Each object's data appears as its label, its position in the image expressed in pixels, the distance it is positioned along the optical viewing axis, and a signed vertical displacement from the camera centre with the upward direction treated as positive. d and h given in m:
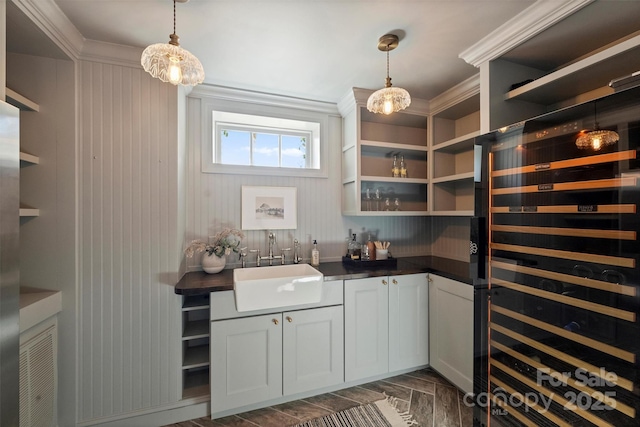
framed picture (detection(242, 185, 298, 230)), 2.23 +0.06
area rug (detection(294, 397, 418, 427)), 1.64 -1.34
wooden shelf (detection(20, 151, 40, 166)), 1.32 +0.30
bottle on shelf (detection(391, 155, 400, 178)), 2.46 +0.43
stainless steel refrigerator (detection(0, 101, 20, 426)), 0.79 -0.16
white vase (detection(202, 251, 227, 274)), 1.94 -0.37
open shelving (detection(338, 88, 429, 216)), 2.25 +0.59
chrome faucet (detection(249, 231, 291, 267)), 2.21 -0.35
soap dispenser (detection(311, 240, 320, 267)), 2.26 -0.38
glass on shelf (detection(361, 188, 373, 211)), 2.42 +0.13
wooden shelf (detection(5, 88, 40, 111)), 1.23 +0.59
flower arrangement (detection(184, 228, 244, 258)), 1.90 -0.24
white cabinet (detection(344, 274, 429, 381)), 1.95 -0.87
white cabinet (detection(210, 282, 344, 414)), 1.66 -0.95
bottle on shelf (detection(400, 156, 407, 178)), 2.46 +0.43
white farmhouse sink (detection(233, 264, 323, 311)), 1.62 -0.51
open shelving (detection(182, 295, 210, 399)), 1.75 -1.03
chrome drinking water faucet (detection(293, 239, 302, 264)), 2.29 -0.34
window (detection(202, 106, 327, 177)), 2.23 +0.66
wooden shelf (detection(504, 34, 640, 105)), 1.14 +0.73
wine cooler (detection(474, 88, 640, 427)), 0.90 -0.24
